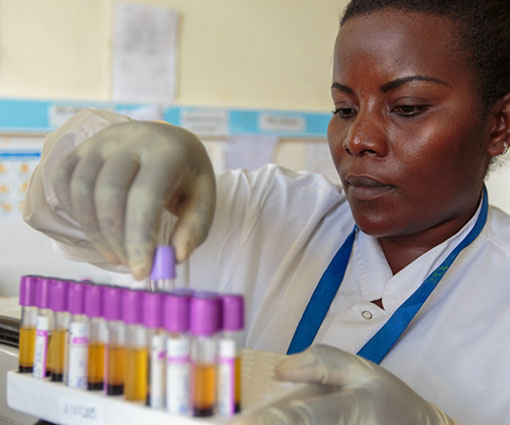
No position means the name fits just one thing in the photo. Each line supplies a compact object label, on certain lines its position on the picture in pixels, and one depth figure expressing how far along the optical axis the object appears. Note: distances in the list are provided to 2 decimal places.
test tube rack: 0.54
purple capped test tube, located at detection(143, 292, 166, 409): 0.55
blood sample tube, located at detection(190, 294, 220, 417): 0.52
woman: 0.89
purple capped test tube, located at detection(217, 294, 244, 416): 0.52
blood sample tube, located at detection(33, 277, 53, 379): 0.64
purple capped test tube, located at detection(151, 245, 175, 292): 0.61
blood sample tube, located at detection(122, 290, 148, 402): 0.57
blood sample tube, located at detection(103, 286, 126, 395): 0.58
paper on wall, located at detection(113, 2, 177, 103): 1.78
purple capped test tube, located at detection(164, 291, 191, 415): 0.53
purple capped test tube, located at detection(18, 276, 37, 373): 0.66
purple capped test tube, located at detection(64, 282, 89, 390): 0.60
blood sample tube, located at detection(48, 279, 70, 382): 0.63
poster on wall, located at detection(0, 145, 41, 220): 1.65
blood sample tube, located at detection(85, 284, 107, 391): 0.60
